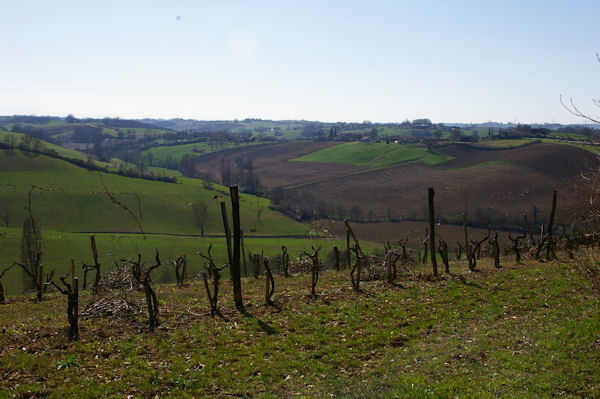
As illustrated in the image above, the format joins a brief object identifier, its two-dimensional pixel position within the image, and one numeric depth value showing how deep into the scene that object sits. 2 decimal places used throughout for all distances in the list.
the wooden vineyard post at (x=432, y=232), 20.15
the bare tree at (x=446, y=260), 21.67
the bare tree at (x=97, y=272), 19.44
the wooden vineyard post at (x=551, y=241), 23.98
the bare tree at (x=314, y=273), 17.72
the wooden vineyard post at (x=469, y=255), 22.26
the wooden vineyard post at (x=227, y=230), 20.30
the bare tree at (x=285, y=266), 25.78
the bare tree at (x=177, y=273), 23.06
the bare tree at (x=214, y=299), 15.35
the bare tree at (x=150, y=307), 13.28
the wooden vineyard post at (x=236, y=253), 16.31
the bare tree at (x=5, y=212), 71.06
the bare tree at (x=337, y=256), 28.53
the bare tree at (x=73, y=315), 12.17
